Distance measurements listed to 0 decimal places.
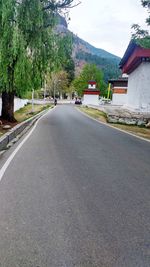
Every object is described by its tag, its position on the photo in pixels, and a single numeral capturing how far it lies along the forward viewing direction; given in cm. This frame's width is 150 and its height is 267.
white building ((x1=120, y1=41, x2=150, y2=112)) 1729
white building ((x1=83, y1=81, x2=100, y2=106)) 4565
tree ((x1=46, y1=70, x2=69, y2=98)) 5606
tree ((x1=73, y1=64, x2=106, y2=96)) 5977
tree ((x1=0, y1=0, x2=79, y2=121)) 1034
